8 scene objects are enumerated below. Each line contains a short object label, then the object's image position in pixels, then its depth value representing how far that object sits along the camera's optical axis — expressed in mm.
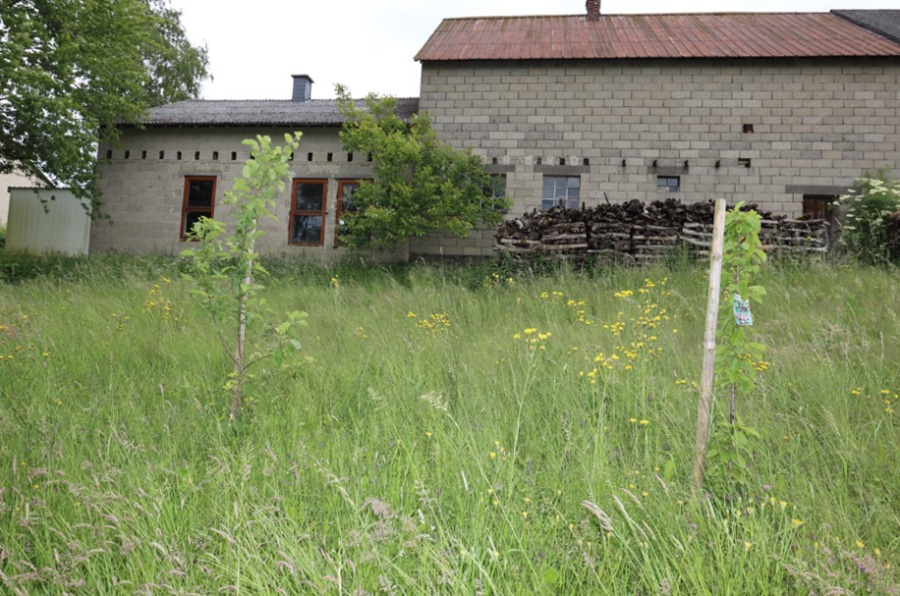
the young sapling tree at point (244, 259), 3688
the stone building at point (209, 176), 14648
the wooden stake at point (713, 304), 2828
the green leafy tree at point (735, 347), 2553
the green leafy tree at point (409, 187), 12273
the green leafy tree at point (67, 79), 11860
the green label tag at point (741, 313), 2666
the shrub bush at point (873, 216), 10477
